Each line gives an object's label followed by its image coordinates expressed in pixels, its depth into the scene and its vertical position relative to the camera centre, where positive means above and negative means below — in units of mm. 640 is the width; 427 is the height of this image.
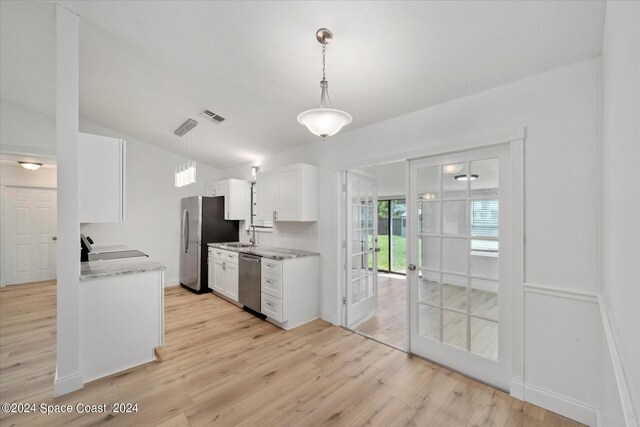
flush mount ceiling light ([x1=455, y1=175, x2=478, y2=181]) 2399 +337
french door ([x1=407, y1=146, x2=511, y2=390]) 2244 -445
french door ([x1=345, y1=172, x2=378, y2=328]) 3574 -499
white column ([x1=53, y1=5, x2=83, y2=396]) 2154 +83
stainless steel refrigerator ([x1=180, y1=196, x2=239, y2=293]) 5035 -377
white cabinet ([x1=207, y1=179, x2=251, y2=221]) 5141 +318
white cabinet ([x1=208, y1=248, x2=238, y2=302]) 4305 -1006
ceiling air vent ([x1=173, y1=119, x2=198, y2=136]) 3943 +1367
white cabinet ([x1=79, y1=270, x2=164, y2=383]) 2307 -997
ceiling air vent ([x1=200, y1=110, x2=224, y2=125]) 3525 +1331
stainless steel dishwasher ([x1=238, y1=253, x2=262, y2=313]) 3740 -993
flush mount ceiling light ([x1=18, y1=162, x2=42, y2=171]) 5215 +973
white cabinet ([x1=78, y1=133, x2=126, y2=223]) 2387 +328
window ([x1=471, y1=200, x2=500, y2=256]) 2281 -107
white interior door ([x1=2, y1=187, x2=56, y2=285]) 5434 -441
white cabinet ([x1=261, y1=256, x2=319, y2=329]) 3398 -1021
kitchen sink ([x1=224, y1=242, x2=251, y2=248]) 4782 -576
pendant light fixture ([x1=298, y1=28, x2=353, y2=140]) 1630 +596
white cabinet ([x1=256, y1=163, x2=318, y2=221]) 3650 +301
